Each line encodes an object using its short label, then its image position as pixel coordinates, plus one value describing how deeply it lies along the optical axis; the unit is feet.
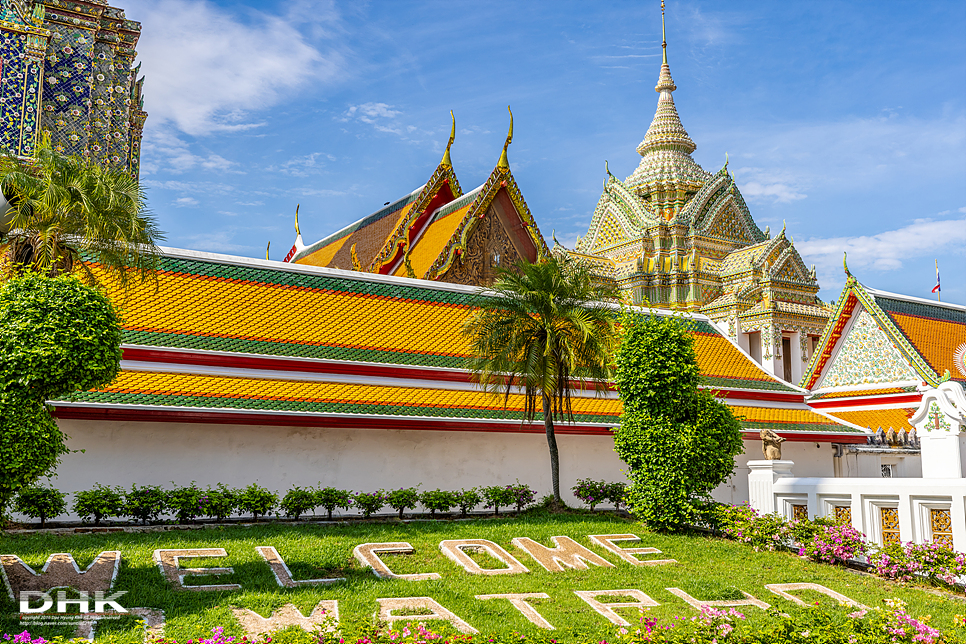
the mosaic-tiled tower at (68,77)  74.69
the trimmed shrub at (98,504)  42.14
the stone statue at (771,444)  46.01
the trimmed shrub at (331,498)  46.50
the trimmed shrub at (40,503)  41.42
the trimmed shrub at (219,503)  43.62
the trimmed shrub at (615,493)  53.57
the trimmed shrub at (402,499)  48.08
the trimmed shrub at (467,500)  50.30
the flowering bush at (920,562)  34.55
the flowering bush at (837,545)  38.14
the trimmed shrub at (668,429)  44.62
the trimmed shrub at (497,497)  51.37
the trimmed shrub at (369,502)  47.83
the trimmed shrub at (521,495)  52.26
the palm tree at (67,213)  36.55
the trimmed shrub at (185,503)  43.04
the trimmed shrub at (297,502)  45.75
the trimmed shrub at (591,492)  53.06
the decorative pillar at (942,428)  45.98
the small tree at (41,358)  27.63
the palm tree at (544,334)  49.70
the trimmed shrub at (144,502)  42.75
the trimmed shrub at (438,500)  49.11
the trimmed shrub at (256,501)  44.62
